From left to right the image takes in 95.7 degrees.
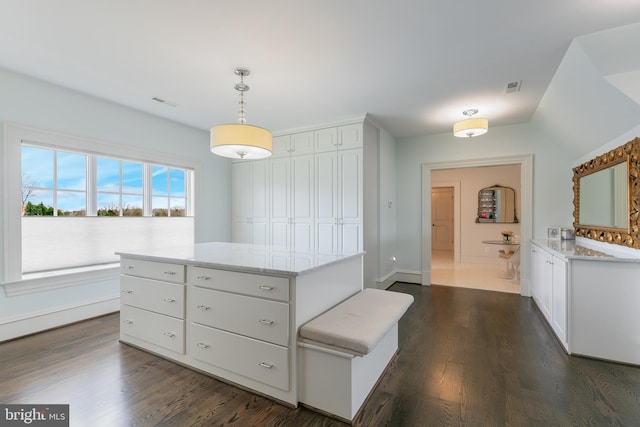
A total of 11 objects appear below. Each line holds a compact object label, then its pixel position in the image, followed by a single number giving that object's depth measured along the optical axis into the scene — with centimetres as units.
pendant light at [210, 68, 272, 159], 234
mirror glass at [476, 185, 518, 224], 688
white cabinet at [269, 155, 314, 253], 438
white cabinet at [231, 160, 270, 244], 484
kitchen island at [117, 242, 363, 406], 179
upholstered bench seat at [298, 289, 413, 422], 165
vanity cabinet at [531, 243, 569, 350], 257
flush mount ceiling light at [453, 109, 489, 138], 330
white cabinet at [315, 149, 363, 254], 396
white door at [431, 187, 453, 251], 880
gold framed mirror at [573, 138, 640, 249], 242
